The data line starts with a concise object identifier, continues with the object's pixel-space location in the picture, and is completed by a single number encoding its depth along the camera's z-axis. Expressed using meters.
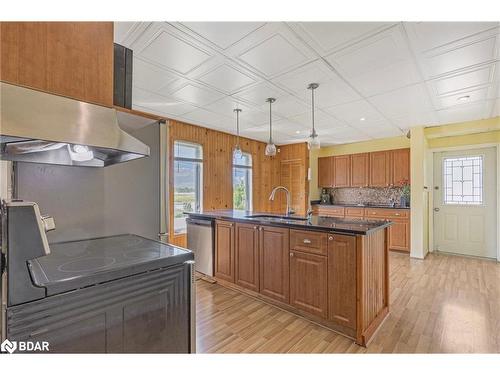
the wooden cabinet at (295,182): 6.34
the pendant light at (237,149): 3.70
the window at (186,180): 4.62
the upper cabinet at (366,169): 5.34
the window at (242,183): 5.77
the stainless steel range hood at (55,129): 0.88
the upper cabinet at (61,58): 0.94
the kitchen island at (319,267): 2.01
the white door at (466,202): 4.41
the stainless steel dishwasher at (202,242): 3.36
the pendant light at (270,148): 3.27
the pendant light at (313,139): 2.87
